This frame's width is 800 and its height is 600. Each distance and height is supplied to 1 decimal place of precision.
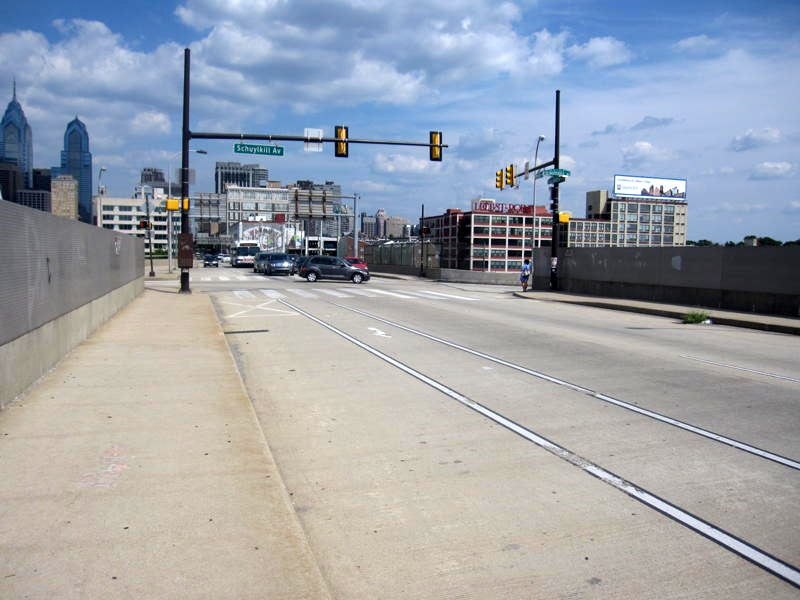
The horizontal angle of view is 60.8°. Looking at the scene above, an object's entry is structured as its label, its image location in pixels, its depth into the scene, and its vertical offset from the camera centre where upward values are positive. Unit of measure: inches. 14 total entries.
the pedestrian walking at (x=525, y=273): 1416.8 -39.1
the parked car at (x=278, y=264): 2039.9 -39.1
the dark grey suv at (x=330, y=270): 1657.2 -43.9
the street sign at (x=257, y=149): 1074.1 +160.6
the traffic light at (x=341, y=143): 1059.9 +169.9
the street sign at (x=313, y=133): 1047.0 +181.6
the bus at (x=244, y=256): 2837.1 -22.5
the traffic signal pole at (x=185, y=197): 1055.6 +82.8
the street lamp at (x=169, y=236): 1913.5 +38.2
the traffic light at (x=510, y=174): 1350.9 +157.9
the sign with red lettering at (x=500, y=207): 6968.5 +481.0
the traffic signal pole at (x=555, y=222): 1251.2 +61.8
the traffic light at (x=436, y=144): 1113.5 +177.8
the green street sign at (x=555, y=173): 1214.3 +147.4
